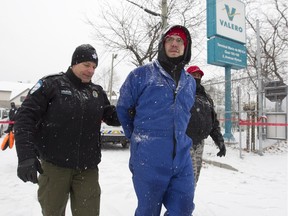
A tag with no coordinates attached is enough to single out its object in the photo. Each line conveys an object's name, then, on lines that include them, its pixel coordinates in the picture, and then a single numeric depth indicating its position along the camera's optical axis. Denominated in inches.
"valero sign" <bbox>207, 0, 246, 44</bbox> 405.8
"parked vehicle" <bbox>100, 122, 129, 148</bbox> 434.3
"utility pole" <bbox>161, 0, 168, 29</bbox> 367.1
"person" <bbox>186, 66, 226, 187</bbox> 123.1
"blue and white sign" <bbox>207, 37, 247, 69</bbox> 403.5
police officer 89.0
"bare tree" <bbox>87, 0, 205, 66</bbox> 550.2
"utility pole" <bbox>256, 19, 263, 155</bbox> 343.3
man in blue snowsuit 82.4
